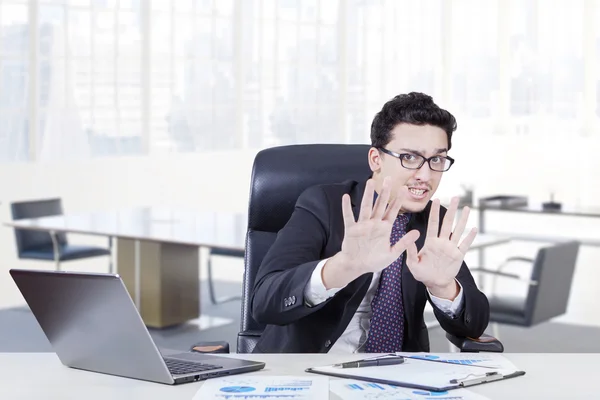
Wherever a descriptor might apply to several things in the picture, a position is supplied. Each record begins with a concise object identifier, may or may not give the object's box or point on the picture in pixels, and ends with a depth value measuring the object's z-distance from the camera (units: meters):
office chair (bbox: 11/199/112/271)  6.30
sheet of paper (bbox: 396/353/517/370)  2.15
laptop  1.94
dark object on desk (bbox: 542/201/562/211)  7.66
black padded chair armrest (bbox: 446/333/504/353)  2.57
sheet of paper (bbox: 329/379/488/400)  1.85
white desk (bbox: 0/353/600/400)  1.91
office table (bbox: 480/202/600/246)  7.38
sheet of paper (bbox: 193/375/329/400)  1.86
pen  2.10
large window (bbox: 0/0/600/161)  7.93
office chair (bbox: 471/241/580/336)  4.80
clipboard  1.93
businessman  2.48
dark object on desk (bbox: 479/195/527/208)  7.82
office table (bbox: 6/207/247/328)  5.91
